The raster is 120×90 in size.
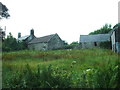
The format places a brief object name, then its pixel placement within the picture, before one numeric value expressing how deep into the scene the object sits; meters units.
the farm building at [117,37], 18.83
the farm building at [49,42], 41.50
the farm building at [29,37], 51.97
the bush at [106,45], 32.09
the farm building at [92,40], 38.72
